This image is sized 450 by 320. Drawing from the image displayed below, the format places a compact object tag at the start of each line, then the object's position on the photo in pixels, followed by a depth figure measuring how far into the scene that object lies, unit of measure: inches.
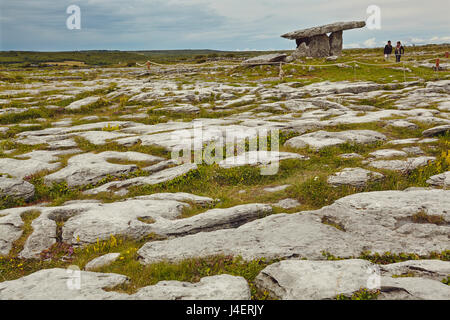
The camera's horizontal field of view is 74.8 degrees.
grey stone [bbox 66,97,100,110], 1018.5
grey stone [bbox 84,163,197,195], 435.2
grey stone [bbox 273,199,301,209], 377.9
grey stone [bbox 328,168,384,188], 409.7
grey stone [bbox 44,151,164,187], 459.8
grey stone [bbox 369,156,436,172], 441.1
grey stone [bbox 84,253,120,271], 263.9
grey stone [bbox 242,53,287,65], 1880.5
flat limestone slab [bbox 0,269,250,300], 203.2
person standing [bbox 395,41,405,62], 1629.6
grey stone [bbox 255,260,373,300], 198.4
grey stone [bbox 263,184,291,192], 421.4
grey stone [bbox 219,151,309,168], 491.8
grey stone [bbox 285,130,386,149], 559.8
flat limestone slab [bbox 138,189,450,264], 262.7
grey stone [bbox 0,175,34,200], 406.9
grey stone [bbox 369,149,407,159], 488.1
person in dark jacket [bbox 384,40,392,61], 1786.4
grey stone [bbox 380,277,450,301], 183.2
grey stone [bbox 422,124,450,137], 577.0
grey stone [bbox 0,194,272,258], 309.6
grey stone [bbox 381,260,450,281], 213.3
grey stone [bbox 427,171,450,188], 380.7
